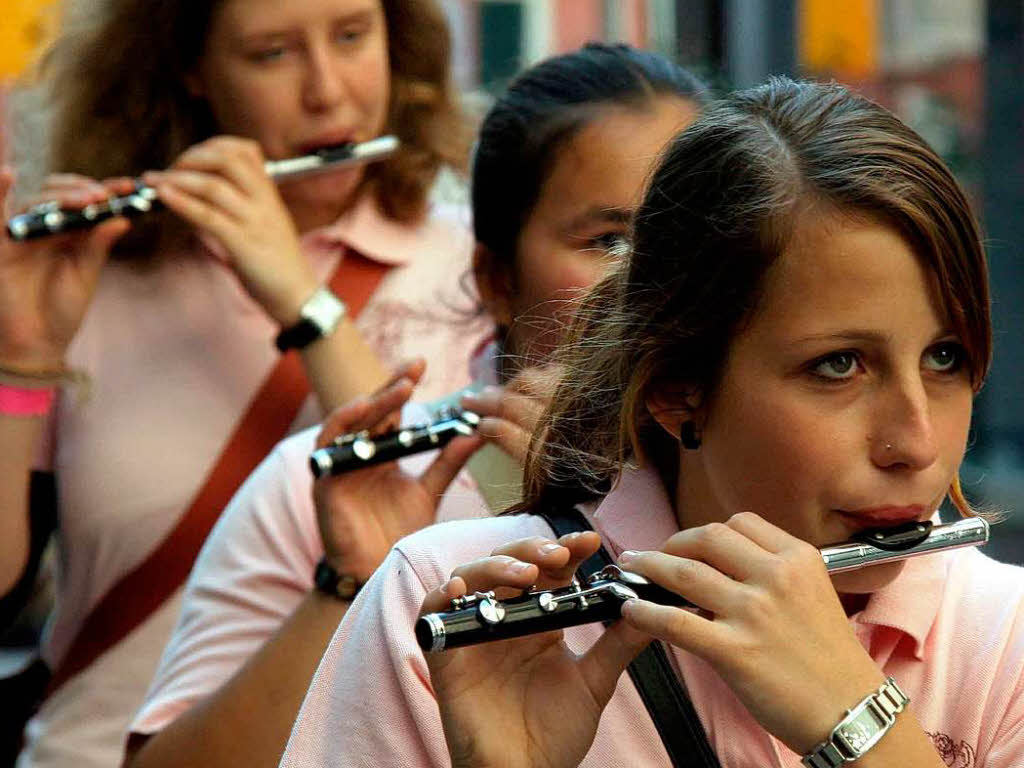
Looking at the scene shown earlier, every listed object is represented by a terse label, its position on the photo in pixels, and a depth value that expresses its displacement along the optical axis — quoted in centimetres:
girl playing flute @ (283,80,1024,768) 304
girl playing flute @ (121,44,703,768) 440
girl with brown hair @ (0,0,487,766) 563
